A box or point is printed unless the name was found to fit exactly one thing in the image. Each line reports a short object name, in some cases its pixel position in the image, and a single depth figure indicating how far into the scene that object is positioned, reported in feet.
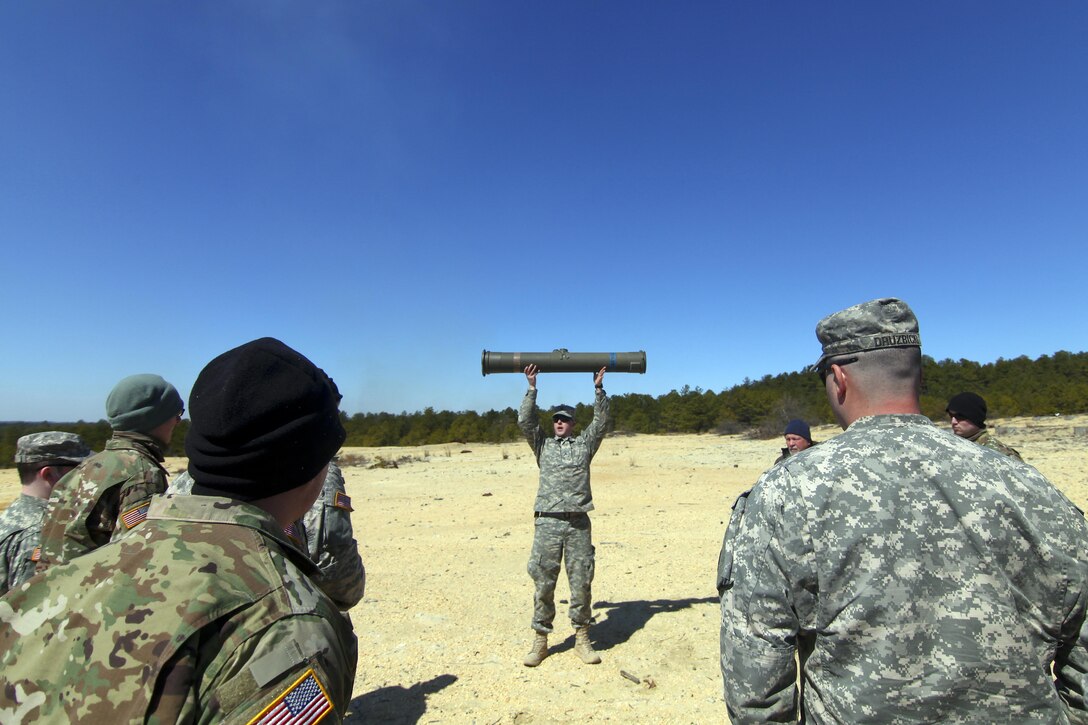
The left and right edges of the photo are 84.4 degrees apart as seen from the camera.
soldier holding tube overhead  17.35
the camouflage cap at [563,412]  19.43
